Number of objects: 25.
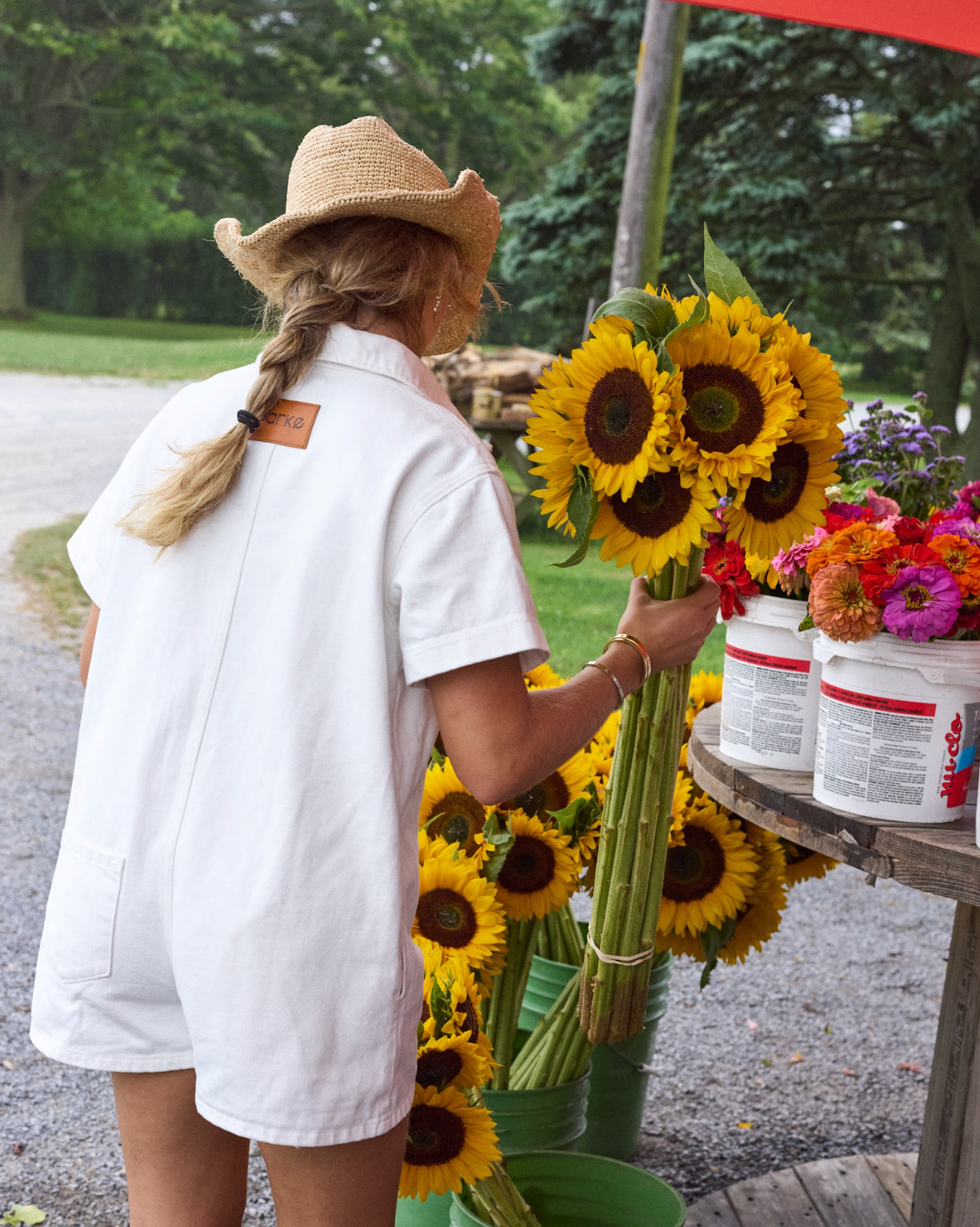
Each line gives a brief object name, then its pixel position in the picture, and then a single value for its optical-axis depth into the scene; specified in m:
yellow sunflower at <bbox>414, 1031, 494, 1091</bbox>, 1.70
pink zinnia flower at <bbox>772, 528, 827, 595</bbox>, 1.68
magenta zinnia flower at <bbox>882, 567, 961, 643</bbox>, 1.45
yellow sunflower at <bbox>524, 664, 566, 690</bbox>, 2.25
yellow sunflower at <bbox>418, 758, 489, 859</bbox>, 2.02
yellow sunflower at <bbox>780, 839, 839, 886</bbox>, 2.25
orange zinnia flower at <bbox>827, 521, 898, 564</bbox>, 1.53
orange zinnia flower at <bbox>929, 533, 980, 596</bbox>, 1.48
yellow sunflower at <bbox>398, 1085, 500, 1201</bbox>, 1.70
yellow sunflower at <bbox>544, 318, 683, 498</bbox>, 1.36
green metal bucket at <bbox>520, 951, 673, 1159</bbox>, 2.36
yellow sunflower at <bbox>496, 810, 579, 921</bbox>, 2.03
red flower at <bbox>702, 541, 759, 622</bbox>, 1.74
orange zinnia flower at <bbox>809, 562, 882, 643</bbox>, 1.48
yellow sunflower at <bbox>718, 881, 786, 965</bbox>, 2.19
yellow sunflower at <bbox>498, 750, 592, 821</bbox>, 2.10
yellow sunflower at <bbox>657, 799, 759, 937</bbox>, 2.12
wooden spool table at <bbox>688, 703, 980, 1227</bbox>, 1.44
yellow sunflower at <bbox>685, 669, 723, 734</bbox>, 2.37
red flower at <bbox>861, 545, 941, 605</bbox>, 1.49
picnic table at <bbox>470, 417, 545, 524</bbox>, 8.35
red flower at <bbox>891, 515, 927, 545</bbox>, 1.59
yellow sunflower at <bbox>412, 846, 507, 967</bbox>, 1.89
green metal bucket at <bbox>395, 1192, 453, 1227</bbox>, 2.04
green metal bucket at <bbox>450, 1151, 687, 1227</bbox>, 1.94
